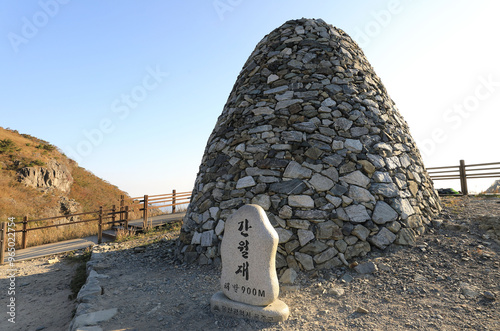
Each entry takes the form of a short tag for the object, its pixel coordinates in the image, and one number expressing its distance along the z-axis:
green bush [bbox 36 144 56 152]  24.61
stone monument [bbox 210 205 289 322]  3.23
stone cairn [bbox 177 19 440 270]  4.62
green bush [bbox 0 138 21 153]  20.95
